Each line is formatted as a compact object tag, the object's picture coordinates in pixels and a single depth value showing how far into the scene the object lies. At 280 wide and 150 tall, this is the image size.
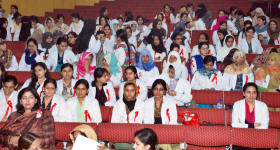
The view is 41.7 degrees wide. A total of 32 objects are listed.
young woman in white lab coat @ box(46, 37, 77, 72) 6.13
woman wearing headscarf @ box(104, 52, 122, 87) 5.73
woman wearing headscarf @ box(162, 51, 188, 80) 5.68
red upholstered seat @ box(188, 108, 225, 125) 4.25
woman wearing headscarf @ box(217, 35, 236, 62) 6.80
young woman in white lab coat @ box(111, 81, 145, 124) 4.30
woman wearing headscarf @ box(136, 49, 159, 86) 5.90
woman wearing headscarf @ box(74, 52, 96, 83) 5.61
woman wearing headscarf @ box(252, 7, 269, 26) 9.03
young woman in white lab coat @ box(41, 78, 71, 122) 4.31
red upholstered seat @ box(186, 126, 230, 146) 3.61
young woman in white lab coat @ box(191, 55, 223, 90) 5.51
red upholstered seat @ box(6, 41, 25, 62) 7.47
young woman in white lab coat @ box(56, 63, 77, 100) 4.94
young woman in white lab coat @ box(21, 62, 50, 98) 4.84
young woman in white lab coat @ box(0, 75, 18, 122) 4.47
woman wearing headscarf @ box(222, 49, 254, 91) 5.45
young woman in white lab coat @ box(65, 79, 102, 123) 4.28
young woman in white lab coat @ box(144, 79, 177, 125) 4.25
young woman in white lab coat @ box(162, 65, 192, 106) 4.97
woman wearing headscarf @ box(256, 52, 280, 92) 5.35
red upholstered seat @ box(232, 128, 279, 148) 3.53
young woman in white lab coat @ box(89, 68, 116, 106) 4.87
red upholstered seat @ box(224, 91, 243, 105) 4.86
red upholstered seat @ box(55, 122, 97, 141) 3.72
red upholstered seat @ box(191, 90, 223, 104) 4.89
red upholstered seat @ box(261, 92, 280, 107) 4.75
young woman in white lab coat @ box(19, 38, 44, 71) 6.24
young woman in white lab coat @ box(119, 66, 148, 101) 5.06
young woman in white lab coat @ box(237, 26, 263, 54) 7.20
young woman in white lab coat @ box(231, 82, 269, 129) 4.16
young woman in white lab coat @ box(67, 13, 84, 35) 8.76
